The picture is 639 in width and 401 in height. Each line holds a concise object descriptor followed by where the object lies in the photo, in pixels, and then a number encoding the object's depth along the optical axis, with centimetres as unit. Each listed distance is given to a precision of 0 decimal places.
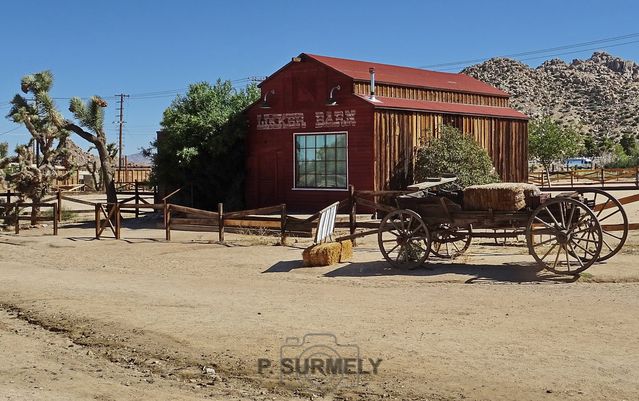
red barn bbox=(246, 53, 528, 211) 2353
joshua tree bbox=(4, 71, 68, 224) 2750
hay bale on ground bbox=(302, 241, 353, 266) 1523
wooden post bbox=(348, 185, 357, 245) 1861
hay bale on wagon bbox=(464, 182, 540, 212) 1341
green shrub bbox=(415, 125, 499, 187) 2311
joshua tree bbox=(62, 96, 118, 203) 2853
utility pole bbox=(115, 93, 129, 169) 6919
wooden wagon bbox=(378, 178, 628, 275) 1297
